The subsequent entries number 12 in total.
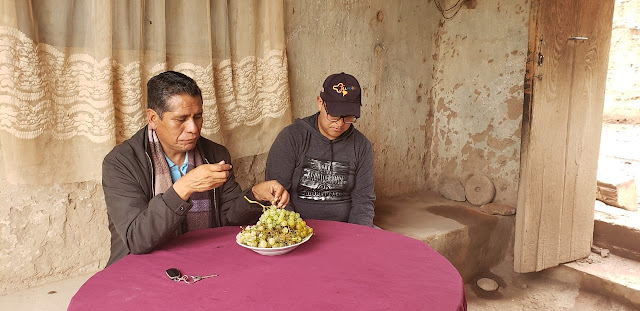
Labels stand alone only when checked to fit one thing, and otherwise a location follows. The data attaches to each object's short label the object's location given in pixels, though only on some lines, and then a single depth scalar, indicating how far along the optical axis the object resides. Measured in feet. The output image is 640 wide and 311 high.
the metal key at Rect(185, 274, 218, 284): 4.91
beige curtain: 7.23
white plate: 5.44
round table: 4.47
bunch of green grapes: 5.52
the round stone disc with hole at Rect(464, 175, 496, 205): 14.16
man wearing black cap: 8.89
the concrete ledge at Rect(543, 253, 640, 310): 11.68
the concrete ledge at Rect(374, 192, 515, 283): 12.10
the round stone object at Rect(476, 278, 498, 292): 12.82
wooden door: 11.50
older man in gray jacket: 5.56
